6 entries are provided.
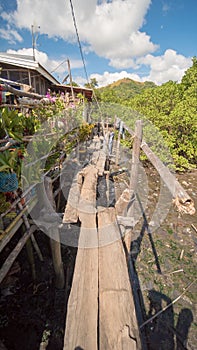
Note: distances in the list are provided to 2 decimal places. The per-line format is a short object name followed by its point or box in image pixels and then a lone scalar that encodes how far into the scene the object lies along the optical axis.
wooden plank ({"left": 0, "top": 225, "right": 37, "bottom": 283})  1.85
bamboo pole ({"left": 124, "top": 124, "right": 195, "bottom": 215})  1.44
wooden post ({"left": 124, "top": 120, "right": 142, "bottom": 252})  2.63
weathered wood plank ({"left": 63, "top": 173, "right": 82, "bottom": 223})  2.41
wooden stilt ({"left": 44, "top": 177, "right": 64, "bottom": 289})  2.71
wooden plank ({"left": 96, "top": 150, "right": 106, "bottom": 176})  4.64
